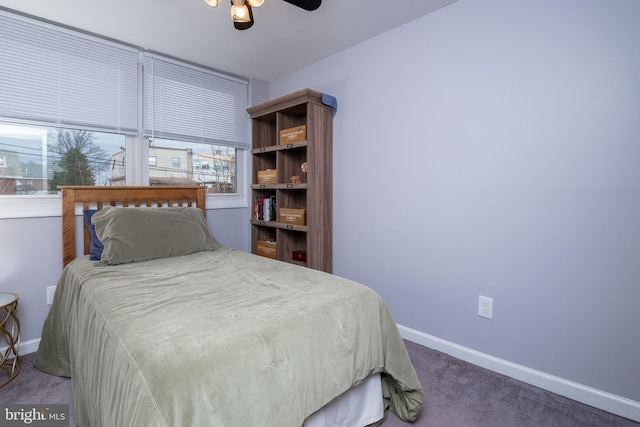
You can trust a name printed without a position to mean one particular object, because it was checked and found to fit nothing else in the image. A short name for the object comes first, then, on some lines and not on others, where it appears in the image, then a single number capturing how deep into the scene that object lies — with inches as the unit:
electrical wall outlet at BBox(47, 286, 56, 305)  90.0
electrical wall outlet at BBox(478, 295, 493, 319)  79.2
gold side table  73.7
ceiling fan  60.7
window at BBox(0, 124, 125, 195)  87.4
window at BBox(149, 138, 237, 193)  114.3
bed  36.4
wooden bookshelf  106.4
